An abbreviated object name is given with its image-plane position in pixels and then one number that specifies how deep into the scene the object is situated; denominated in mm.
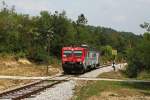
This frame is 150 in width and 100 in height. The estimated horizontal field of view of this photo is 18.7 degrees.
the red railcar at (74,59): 50428
